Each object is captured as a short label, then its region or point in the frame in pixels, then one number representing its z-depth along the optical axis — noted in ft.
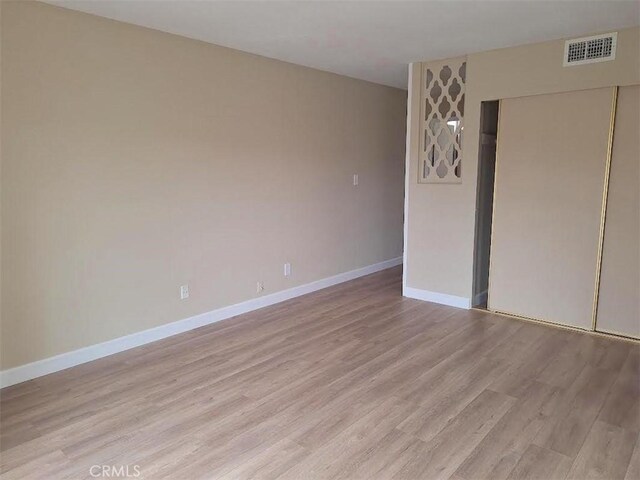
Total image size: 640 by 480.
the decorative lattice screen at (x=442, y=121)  14.69
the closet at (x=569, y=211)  11.94
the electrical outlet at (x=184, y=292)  12.77
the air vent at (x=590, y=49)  11.57
